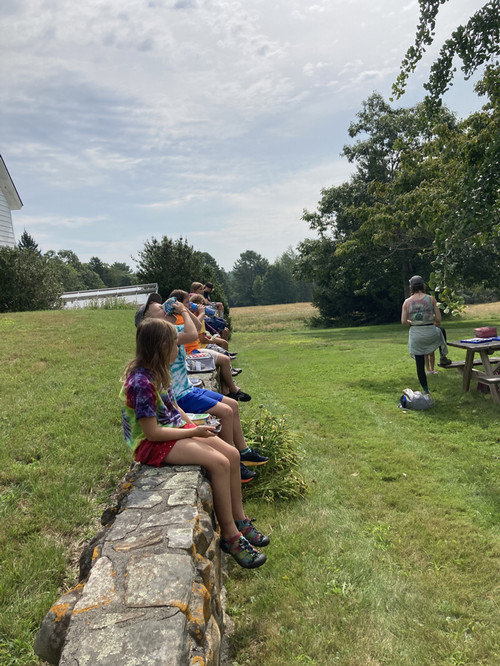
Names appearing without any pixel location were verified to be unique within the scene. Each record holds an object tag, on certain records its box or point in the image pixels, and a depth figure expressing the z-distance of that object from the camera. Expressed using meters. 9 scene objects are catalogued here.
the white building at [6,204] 19.42
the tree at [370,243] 25.73
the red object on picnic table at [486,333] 7.20
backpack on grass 6.59
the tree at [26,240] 67.12
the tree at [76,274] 78.69
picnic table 6.54
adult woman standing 6.99
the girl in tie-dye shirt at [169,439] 2.81
